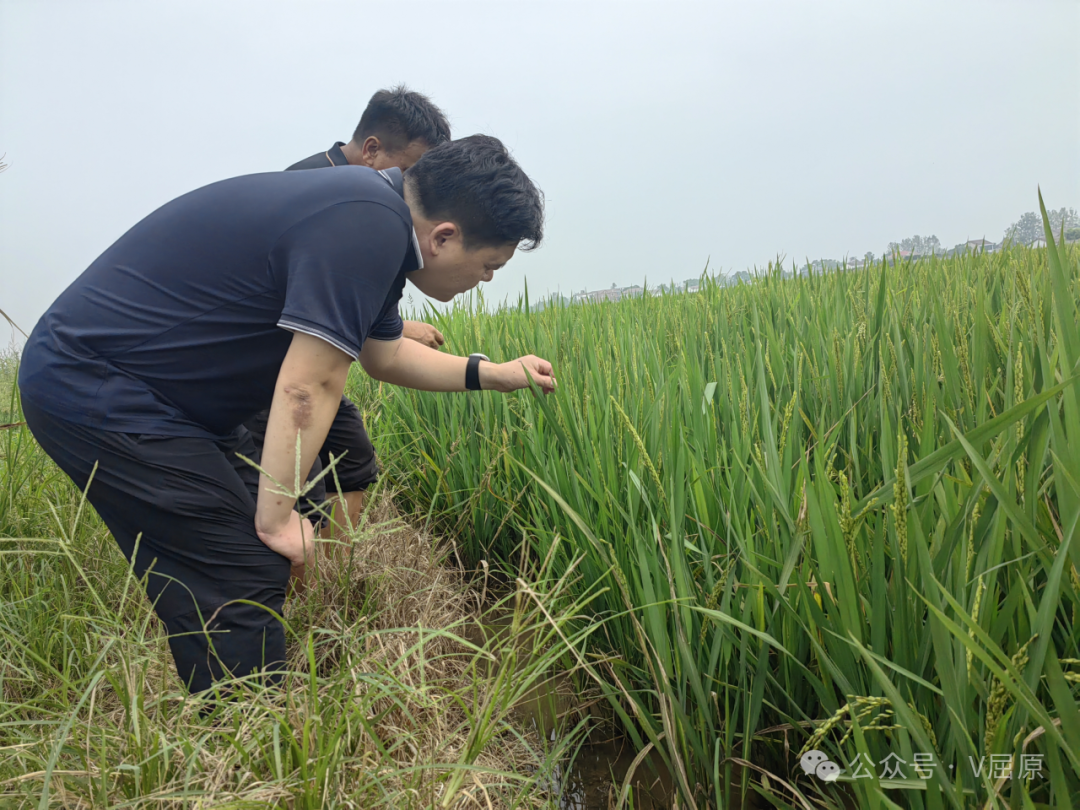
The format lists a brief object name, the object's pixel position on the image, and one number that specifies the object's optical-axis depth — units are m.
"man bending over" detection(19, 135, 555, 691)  1.33
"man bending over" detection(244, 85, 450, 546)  2.50
